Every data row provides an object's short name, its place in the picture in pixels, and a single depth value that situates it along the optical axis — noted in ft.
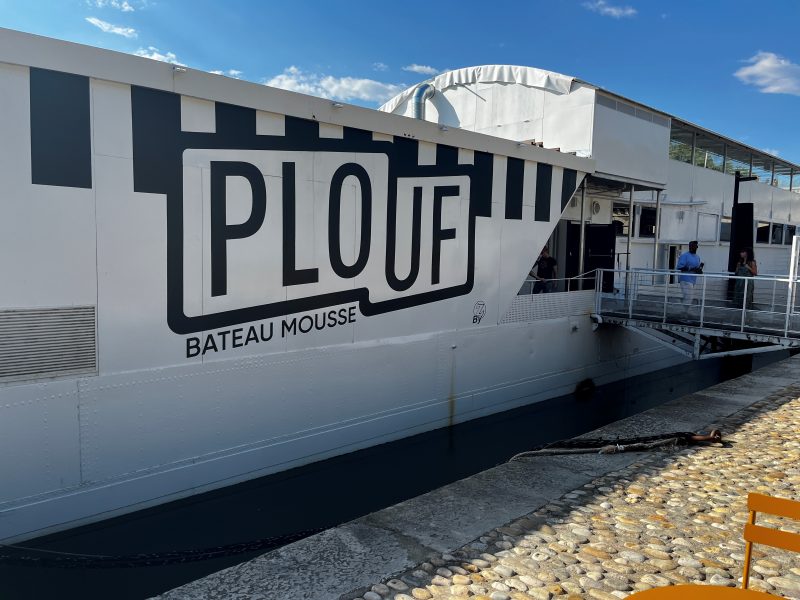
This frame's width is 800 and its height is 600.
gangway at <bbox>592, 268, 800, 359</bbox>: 29.01
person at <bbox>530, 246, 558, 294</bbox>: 35.86
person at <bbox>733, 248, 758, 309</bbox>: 31.22
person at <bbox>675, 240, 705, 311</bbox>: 35.94
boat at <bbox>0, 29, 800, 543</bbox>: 15.44
